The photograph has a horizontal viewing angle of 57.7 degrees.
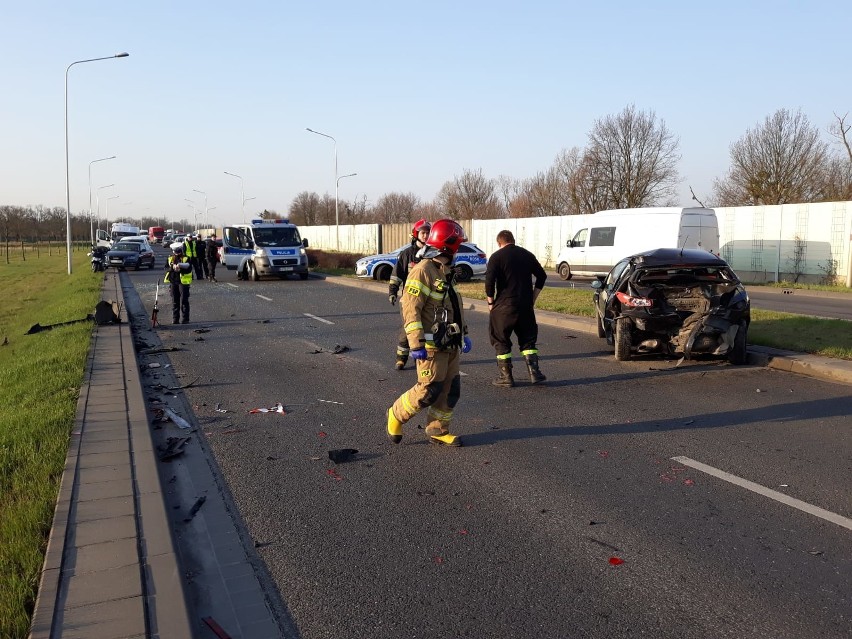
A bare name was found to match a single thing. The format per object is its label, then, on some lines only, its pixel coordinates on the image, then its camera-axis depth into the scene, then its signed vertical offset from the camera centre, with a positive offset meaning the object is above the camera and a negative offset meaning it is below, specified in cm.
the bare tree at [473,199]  7631 +539
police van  2955 +0
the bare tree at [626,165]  5362 +633
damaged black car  988 -67
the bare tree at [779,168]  4438 +519
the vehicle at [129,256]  3978 -39
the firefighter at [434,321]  604 -54
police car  2621 -40
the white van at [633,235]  2606 +73
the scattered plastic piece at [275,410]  789 -162
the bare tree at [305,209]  10362 +571
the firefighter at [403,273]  980 -30
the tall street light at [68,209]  3884 +192
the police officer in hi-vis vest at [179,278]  1519 -57
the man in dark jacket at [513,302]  902 -57
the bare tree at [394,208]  9631 +560
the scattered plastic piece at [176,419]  730 -164
